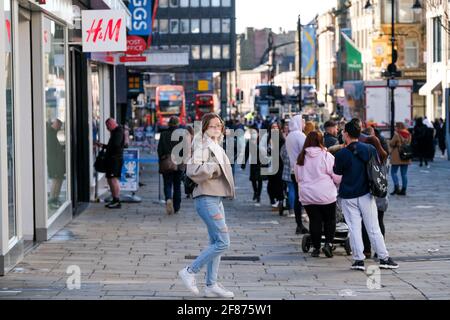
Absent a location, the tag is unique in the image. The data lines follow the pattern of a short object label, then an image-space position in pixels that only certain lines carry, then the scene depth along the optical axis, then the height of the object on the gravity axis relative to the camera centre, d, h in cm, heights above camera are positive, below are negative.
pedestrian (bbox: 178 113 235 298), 1130 -95
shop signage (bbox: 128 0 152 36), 3403 +228
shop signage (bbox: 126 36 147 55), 2865 +125
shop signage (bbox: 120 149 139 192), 2412 -157
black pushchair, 1532 -191
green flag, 6681 +213
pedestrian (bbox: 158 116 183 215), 2127 -138
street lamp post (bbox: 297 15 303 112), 4831 +271
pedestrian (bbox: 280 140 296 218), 1908 -137
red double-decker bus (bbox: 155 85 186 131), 10244 -51
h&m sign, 1878 +108
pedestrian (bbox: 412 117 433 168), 3897 -165
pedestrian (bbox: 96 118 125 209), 2242 -127
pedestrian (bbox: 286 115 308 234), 1828 -72
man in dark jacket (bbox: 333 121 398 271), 1358 -124
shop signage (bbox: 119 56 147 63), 3047 +101
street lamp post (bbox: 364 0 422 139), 4298 +47
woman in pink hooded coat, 1478 -120
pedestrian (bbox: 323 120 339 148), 1814 -65
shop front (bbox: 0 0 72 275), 1338 -37
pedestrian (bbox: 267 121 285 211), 2125 -144
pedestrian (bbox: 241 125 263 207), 2347 -147
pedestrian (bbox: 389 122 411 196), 2595 -151
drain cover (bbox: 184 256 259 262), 1486 -209
